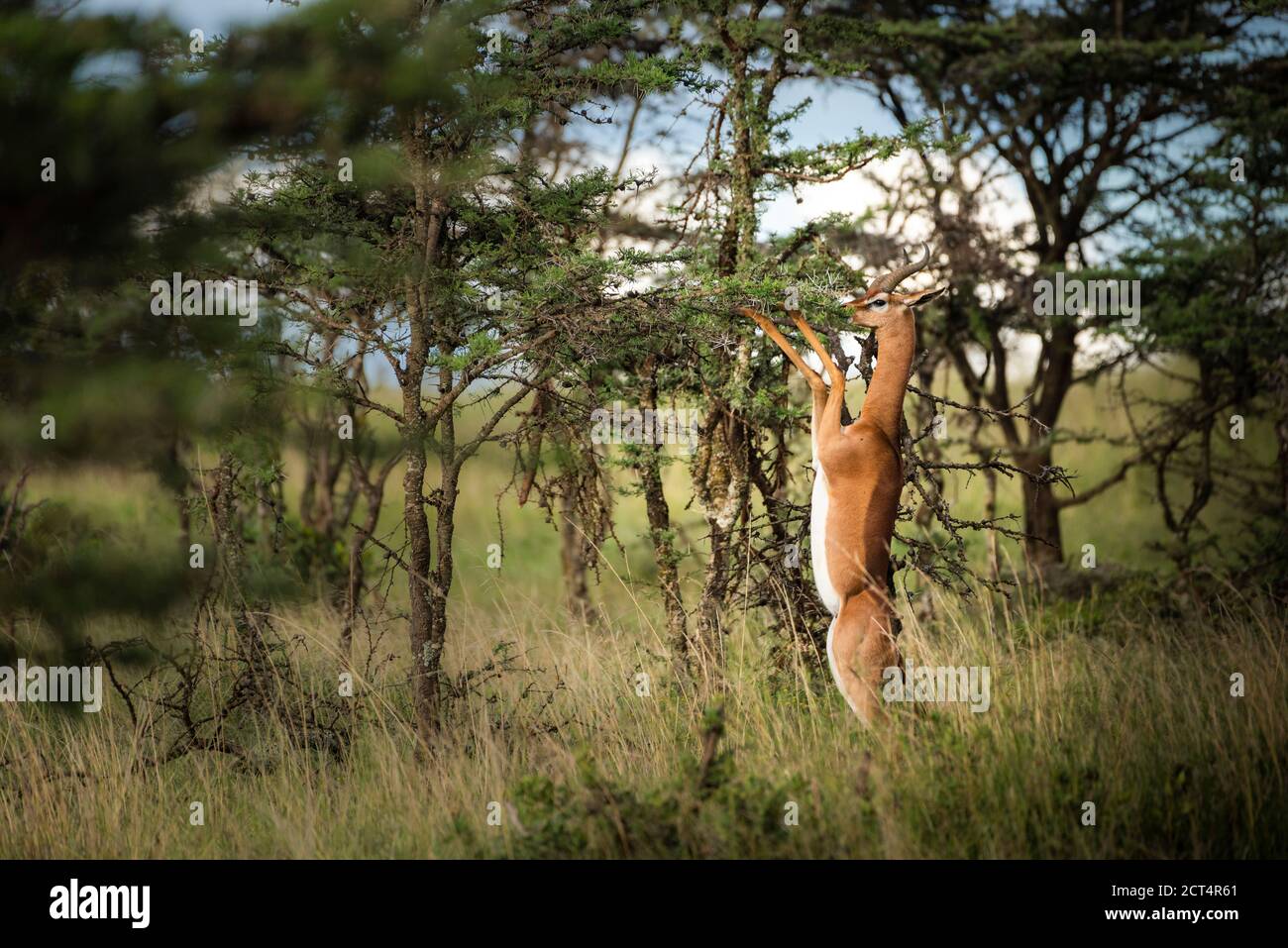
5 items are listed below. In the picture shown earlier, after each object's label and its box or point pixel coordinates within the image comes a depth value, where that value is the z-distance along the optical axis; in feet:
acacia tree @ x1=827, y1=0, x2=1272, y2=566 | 44.24
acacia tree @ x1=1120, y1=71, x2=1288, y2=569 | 40.75
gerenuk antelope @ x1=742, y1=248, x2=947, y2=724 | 18.06
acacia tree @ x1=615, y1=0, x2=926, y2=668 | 24.44
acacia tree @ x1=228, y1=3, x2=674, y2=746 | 20.72
